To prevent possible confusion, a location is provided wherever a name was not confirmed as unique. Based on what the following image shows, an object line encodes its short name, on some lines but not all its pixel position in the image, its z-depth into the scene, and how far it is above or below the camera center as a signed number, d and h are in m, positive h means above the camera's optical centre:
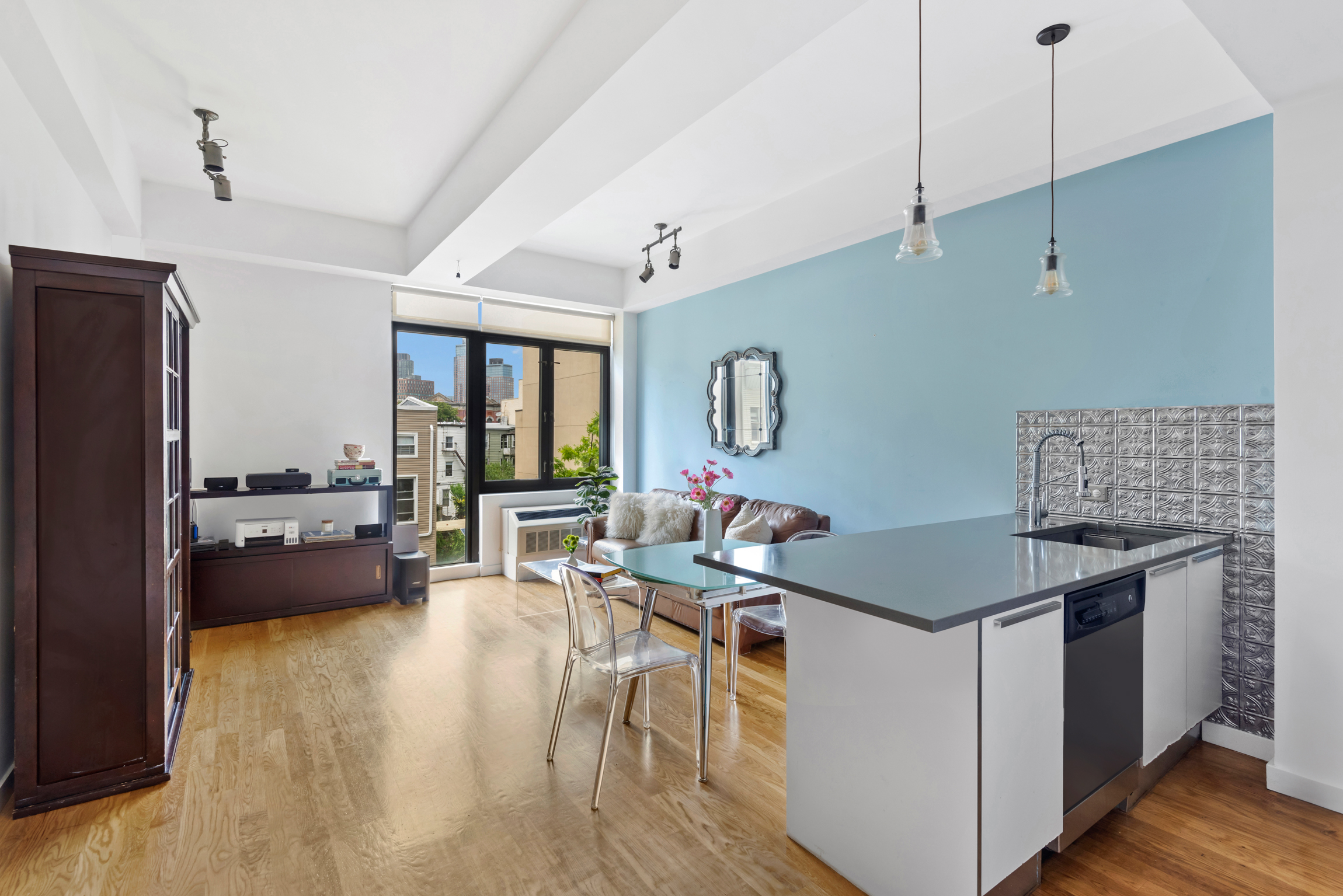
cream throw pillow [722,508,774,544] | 3.86 -0.54
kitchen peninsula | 1.56 -0.69
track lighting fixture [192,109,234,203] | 3.14 +1.43
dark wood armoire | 2.15 -0.28
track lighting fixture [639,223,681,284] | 4.66 +1.36
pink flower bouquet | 2.91 -0.22
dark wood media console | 4.26 -0.95
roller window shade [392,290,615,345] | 5.49 +1.16
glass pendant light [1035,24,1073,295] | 2.43 +0.68
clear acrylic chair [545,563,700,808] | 2.33 -0.81
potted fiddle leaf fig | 5.86 -0.45
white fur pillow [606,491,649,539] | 5.14 -0.59
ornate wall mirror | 4.74 +0.33
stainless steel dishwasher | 1.84 -0.77
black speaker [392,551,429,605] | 4.85 -1.01
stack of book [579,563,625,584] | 2.72 -0.56
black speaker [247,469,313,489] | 4.41 -0.26
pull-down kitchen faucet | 2.64 -0.17
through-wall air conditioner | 5.55 -0.78
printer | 4.40 -0.61
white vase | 2.88 -0.38
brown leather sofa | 3.94 -0.56
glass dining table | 2.37 -0.52
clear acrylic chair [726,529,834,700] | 2.97 -0.83
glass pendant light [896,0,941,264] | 1.98 +0.66
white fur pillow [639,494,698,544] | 4.84 -0.59
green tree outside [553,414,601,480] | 6.32 -0.12
